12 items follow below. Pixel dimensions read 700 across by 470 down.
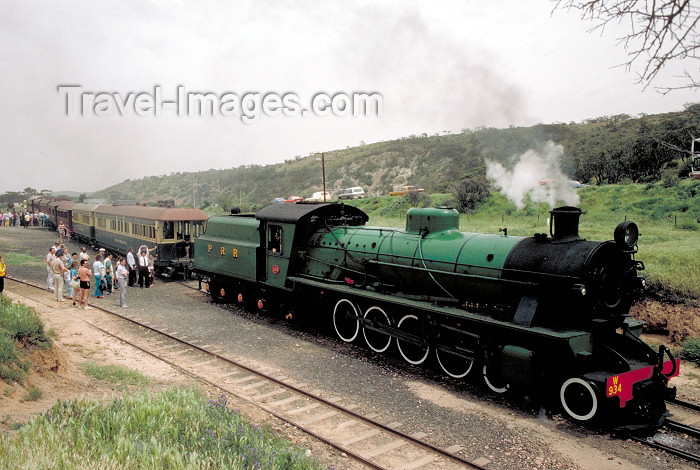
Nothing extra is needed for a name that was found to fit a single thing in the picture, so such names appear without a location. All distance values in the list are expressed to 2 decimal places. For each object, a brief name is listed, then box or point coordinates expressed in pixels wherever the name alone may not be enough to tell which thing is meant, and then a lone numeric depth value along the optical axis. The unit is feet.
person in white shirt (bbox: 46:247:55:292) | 51.37
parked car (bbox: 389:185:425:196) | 128.80
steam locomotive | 24.56
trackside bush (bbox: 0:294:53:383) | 24.06
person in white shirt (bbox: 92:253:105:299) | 52.60
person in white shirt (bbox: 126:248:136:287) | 60.39
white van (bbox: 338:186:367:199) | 154.12
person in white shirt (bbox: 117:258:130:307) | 49.11
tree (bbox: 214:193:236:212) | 154.45
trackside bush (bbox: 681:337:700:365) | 33.50
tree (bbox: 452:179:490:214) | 93.04
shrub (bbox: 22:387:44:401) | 22.98
